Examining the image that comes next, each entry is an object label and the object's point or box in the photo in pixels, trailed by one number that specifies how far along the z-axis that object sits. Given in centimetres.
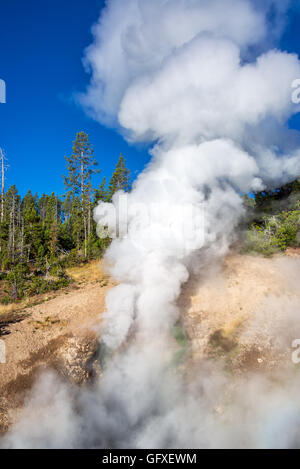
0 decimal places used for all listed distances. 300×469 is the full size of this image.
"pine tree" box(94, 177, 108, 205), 3107
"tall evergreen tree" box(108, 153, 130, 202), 3341
